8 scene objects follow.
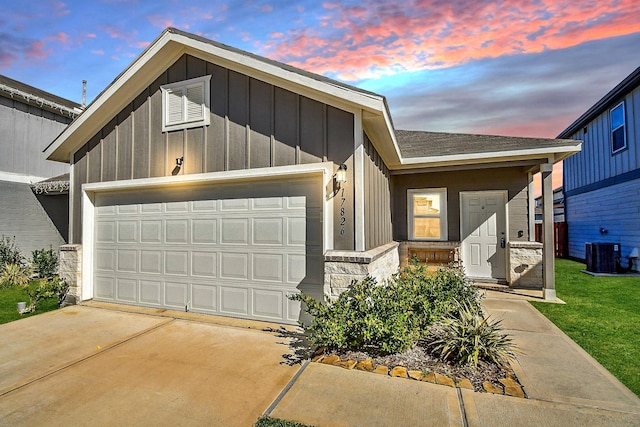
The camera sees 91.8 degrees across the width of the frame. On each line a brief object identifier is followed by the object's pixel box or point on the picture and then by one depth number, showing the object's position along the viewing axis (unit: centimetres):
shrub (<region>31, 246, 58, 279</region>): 900
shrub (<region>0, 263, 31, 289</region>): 815
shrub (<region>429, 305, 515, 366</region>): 344
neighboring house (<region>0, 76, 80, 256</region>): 931
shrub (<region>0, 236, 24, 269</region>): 886
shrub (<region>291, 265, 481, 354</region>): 358
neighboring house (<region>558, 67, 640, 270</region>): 980
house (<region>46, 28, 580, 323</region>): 467
